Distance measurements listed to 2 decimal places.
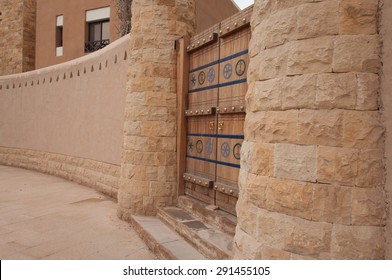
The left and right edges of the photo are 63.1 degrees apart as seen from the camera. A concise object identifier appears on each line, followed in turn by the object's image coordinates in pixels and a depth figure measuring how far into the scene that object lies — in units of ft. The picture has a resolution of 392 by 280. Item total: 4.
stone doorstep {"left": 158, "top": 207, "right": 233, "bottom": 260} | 9.98
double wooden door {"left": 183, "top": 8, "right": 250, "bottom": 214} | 12.09
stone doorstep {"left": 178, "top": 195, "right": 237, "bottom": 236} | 11.22
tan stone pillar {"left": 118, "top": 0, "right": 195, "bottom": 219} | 15.80
